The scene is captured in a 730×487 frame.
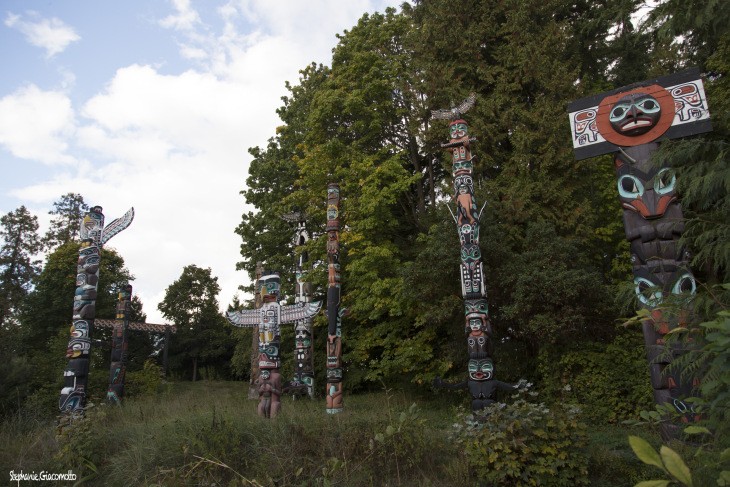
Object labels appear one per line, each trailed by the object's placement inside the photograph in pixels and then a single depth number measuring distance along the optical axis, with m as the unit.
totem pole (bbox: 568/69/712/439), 7.26
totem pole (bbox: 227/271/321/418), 9.51
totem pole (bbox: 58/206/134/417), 10.41
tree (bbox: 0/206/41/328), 25.22
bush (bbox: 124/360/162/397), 17.62
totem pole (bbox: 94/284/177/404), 15.89
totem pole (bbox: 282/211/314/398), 14.76
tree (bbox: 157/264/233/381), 29.95
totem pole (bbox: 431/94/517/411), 8.30
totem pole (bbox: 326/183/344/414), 10.69
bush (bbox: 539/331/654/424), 9.40
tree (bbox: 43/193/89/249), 26.20
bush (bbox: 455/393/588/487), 4.85
